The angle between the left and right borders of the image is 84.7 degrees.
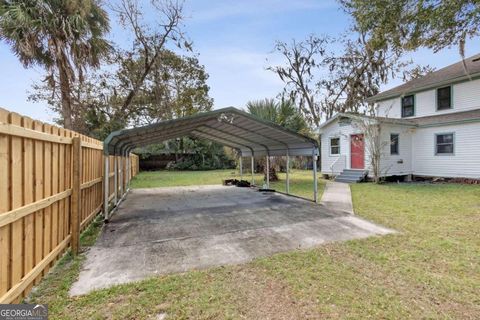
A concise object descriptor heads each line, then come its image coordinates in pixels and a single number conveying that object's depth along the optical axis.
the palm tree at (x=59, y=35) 9.52
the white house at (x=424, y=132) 12.18
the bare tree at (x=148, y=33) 14.36
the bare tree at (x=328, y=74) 22.61
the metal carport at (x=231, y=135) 6.20
